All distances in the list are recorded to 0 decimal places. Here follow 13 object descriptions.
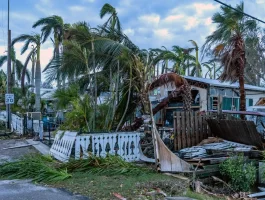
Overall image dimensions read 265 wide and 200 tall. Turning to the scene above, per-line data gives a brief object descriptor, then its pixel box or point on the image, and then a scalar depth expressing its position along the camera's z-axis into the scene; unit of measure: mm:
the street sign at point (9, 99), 19156
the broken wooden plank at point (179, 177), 7061
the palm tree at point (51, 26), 26928
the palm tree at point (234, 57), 14177
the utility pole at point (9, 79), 21109
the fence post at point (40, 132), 13983
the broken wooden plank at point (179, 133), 9945
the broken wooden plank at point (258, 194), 7640
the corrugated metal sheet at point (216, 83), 18250
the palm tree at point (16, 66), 43906
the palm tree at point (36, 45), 25208
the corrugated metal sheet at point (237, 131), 9703
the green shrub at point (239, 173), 7840
